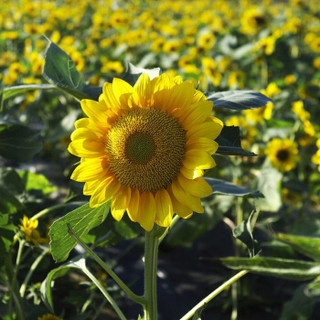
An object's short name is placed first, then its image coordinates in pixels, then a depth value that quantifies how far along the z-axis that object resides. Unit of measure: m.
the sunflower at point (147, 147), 0.65
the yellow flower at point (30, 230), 0.97
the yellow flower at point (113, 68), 2.50
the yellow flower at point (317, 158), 1.01
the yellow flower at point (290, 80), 2.40
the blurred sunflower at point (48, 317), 0.96
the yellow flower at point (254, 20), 2.94
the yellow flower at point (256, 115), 1.73
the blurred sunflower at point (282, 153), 1.54
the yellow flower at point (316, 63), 2.78
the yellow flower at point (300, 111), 1.54
